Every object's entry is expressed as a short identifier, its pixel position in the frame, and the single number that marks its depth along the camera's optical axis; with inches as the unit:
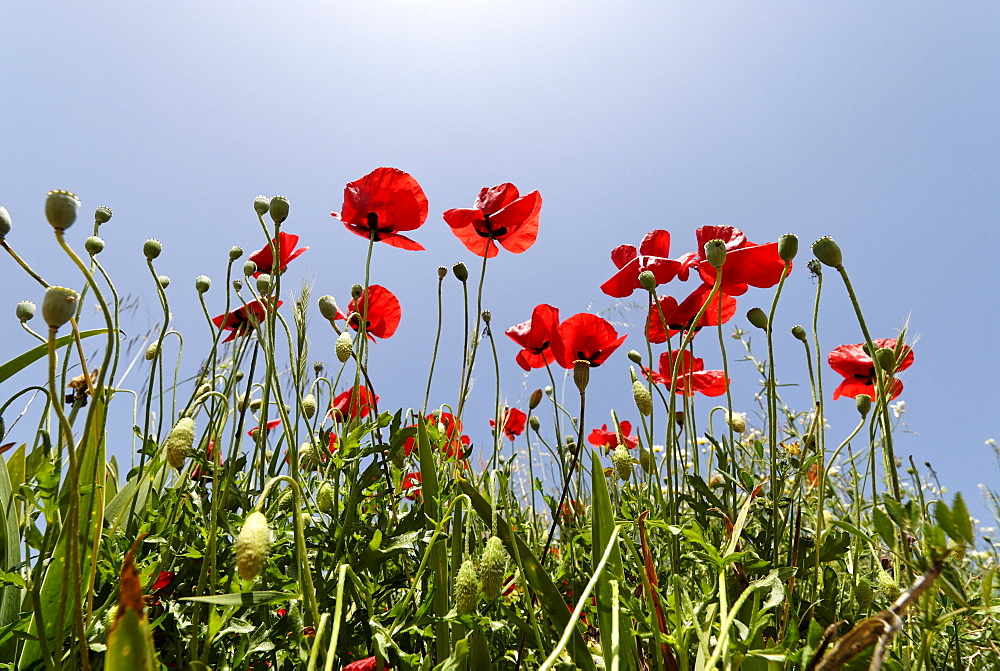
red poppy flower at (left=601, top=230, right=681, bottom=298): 20.2
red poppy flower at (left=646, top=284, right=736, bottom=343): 21.7
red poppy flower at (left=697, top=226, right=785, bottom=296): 19.2
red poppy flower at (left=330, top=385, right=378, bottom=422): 17.5
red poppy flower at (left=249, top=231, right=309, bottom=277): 20.7
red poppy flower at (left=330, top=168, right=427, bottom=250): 20.6
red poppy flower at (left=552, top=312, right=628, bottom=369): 22.2
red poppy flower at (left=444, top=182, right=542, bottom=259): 22.5
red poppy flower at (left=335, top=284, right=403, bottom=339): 23.9
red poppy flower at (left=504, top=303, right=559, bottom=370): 23.5
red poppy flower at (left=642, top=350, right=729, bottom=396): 23.9
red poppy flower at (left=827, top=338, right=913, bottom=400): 21.5
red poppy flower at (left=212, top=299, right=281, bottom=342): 23.0
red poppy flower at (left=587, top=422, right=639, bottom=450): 31.7
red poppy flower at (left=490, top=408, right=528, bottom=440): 33.3
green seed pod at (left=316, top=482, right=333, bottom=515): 15.9
